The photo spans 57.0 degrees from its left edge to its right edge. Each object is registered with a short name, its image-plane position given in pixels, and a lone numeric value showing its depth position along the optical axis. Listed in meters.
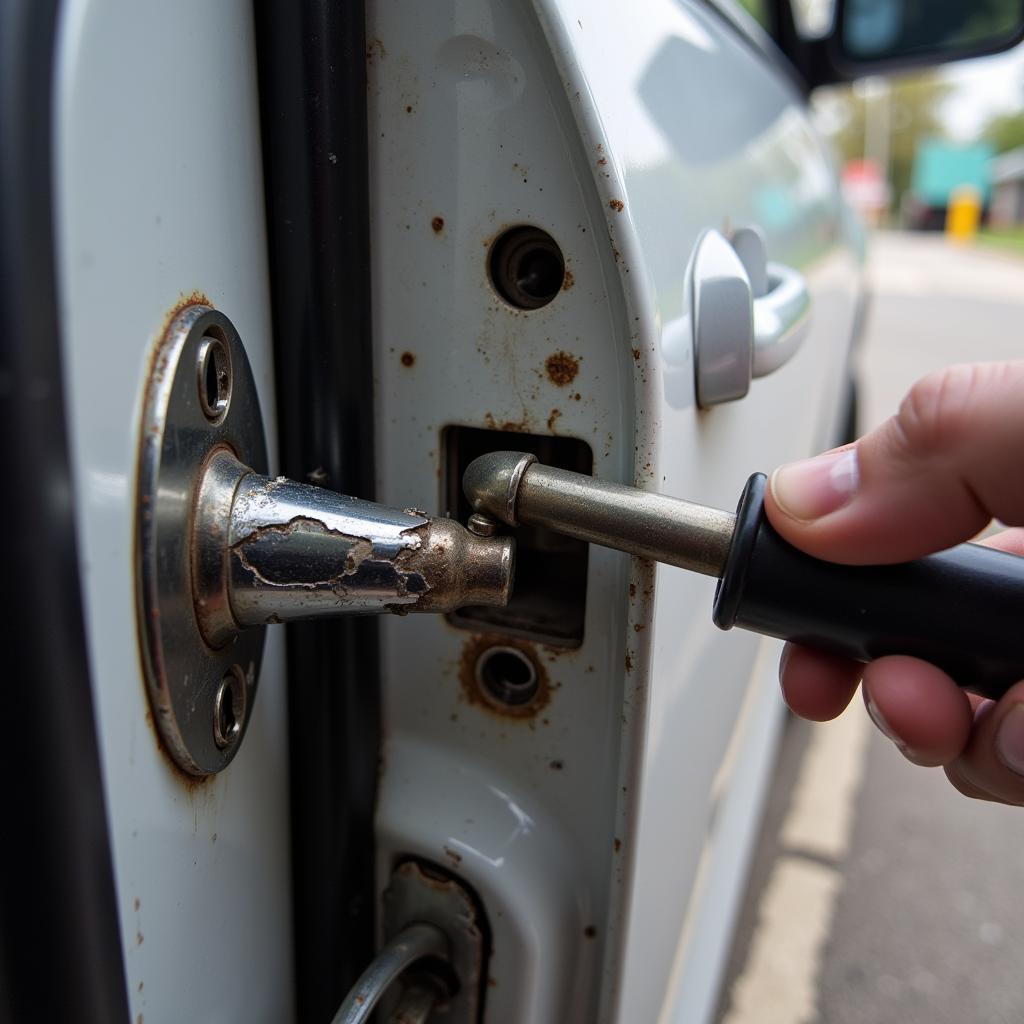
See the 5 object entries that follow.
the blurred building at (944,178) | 32.94
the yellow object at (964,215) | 27.84
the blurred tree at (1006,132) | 37.06
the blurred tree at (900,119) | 32.59
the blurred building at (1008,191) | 31.47
